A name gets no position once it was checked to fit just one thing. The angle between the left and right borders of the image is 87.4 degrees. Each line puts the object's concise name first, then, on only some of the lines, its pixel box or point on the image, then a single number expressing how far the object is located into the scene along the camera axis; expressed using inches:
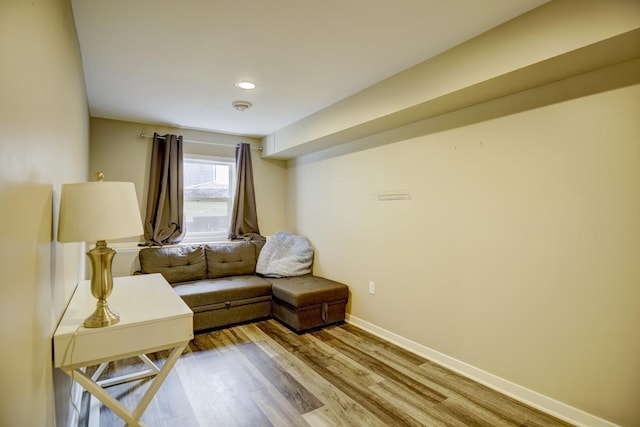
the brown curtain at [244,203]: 179.5
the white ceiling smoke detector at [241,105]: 127.3
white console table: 54.8
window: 173.6
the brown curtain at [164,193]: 157.0
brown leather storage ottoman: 133.9
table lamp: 50.4
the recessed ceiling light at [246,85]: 108.9
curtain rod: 157.7
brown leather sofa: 135.3
